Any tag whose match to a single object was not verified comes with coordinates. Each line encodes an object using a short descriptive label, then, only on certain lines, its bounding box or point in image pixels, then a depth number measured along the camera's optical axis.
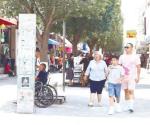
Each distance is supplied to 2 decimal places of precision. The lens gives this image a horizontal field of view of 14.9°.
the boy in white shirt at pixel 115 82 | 15.52
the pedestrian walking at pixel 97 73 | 16.94
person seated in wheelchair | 17.14
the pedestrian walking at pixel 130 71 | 15.56
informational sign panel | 15.38
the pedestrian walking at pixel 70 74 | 27.45
